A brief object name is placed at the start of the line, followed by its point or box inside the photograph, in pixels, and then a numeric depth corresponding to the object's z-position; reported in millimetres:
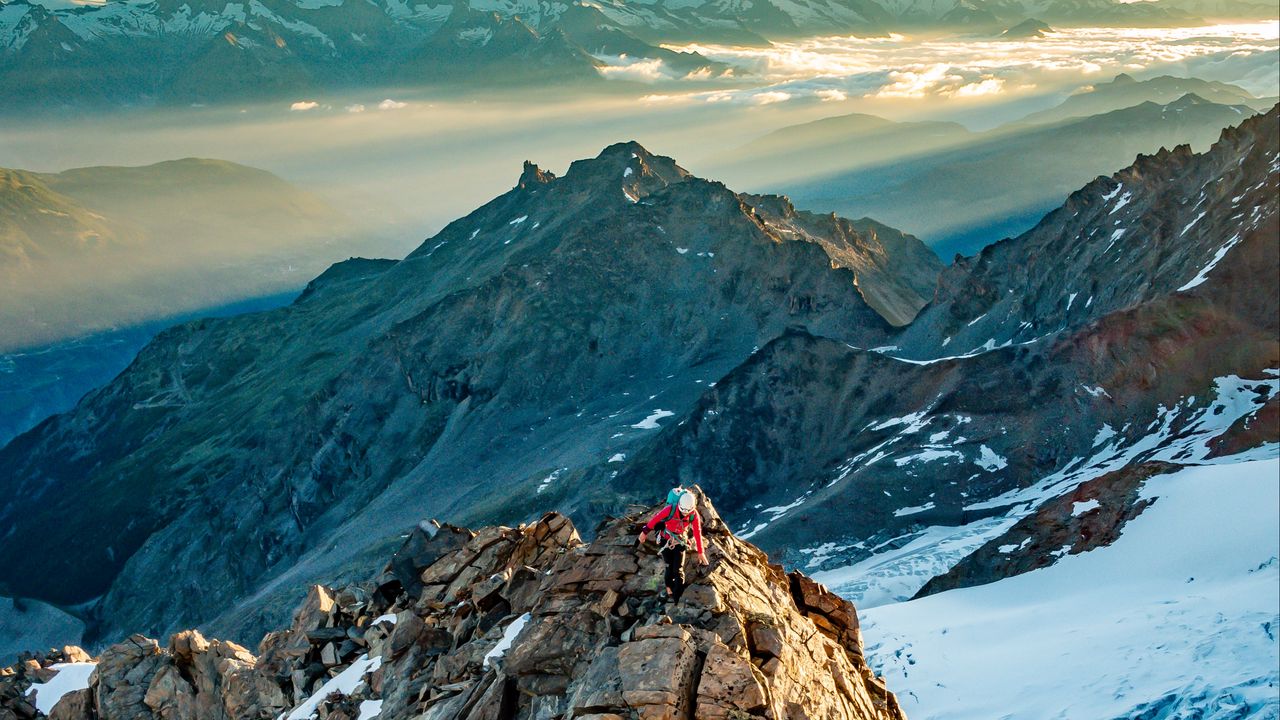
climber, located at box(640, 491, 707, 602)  35812
